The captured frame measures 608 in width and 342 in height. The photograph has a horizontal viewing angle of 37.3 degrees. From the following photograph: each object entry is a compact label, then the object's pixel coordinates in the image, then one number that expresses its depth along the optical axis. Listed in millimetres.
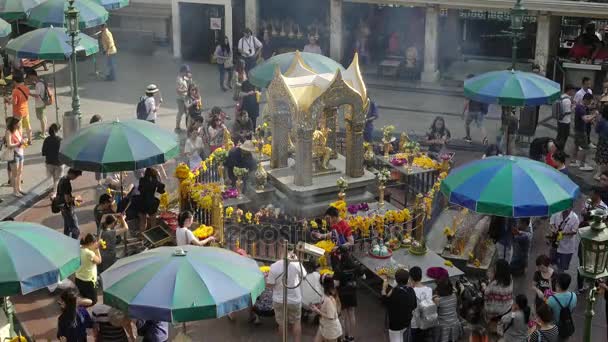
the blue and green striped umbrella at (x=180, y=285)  10023
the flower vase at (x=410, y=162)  17828
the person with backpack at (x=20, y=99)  20562
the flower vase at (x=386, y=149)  18497
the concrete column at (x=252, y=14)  28859
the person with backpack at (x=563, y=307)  11867
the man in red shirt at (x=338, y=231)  14125
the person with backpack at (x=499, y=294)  12336
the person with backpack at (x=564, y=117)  20453
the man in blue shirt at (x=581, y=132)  20141
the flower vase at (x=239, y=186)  16812
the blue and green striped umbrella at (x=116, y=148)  14719
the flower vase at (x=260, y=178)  16969
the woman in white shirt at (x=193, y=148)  18266
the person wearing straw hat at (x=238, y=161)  17234
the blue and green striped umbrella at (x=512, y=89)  17656
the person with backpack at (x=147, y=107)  20500
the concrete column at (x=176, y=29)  29750
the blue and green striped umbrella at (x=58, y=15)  24297
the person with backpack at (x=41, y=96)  21359
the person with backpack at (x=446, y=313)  11930
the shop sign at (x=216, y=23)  29688
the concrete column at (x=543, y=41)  25219
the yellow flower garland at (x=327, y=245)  14164
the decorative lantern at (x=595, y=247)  9453
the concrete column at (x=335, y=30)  28047
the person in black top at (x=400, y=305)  11727
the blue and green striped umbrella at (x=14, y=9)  25797
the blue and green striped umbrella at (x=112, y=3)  27141
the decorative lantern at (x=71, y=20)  18750
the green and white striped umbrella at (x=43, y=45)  21203
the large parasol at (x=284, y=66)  19656
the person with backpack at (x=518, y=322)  11766
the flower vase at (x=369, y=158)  18005
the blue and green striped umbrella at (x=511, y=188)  12898
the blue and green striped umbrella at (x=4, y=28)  22691
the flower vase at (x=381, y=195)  16438
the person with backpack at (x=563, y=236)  14297
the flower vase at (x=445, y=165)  17922
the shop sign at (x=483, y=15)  28534
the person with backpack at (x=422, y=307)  11945
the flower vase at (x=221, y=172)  17391
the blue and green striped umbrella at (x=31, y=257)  10664
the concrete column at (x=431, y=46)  26781
